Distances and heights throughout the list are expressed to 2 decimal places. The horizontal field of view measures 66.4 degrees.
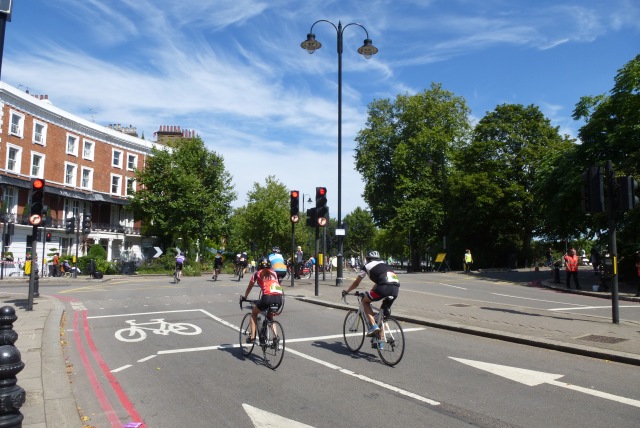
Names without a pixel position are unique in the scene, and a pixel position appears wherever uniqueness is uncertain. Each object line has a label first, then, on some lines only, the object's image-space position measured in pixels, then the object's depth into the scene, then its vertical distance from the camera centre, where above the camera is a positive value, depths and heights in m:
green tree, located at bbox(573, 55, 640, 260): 21.33 +5.81
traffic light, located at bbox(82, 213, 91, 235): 32.96 +1.90
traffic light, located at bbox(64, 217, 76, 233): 31.72 +1.75
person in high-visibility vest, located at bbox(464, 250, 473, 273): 31.72 -0.20
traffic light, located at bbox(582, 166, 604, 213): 10.90 +1.54
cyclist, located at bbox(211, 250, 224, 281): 26.62 -0.64
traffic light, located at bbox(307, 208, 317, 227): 17.77 +1.37
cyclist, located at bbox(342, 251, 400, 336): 7.46 -0.40
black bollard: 3.79 -1.10
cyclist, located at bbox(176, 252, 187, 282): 24.99 -0.58
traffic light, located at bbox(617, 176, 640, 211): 10.59 +1.44
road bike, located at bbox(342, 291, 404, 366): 7.32 -1.23
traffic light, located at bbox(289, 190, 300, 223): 19.00 +1.95
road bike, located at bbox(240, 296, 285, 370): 7.28 -1.26
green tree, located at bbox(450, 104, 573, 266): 39.16 +5.99
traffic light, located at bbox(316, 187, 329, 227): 17.58 +1.76
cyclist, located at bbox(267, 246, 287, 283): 8.34 -0.15
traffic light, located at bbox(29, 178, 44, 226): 13.34 +1.37
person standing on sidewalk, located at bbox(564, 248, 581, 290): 20.33 -0.21
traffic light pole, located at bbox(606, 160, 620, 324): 10.80 +0.51
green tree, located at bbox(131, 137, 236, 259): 45.84 +5.61
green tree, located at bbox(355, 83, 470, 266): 42.84 +9.18
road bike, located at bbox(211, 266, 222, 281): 26.57 -0.97
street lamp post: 19.17 +8.21
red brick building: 39.03 +7.38
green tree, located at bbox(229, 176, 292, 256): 57.35 +4.04
